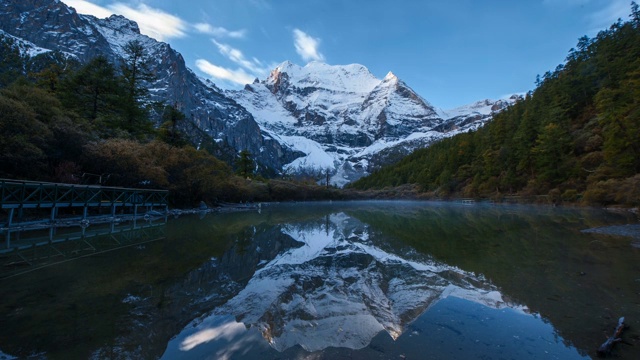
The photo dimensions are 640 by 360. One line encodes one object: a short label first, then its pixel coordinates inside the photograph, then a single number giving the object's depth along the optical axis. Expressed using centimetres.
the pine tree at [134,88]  3795
